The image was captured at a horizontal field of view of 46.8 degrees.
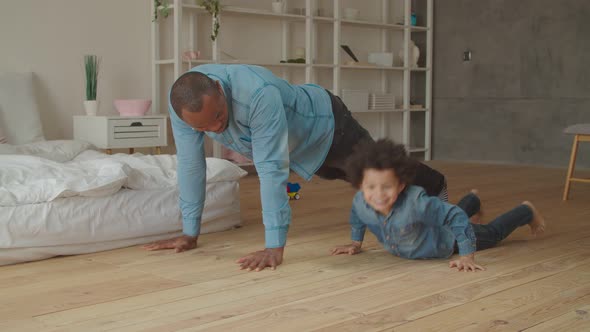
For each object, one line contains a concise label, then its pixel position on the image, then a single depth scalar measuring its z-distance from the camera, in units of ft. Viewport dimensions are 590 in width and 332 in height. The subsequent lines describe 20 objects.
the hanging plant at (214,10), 17.46
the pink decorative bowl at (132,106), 16.22
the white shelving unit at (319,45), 18.45
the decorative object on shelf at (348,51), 21.67
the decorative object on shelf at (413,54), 23.27
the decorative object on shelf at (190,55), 17.68
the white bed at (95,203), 8.56
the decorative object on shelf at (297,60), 20.03
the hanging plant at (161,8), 17.21
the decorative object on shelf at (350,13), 21.38
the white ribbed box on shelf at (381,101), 21.98
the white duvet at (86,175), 8.73
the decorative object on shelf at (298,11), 20.24
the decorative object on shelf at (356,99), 20.98
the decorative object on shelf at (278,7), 19.49
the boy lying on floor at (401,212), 7.66
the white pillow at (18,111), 14.42
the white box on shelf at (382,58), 22.53
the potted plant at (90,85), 16.02
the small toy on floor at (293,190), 14.43
